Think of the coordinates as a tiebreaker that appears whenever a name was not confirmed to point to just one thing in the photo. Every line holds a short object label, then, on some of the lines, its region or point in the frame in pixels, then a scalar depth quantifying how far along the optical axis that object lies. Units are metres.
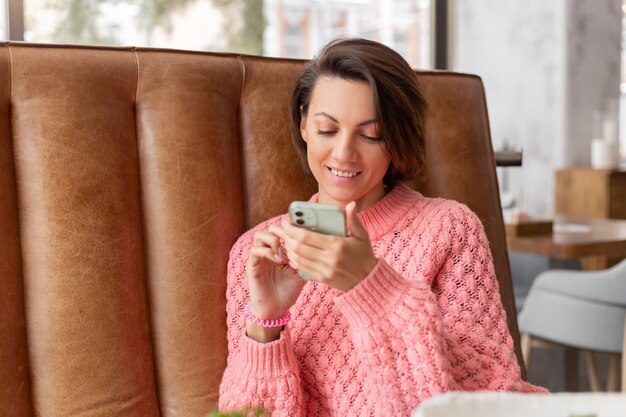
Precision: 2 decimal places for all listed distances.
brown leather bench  1.22
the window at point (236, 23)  3.37
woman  1.07
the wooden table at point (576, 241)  2.52
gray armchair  2.48
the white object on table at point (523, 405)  0.60
